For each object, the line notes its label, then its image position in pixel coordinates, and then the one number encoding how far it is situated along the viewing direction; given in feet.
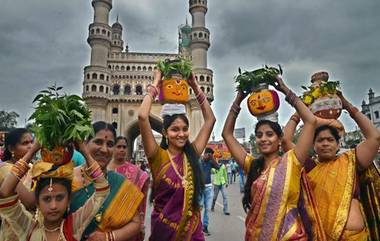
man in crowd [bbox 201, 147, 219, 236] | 23.08
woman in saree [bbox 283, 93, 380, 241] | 7.60
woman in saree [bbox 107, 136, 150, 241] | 10.46
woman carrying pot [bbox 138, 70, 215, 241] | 7.52
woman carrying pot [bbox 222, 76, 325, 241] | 6.97
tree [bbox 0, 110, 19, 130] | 164.04
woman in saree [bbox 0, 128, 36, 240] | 9.95
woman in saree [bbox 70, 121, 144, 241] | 6.85
